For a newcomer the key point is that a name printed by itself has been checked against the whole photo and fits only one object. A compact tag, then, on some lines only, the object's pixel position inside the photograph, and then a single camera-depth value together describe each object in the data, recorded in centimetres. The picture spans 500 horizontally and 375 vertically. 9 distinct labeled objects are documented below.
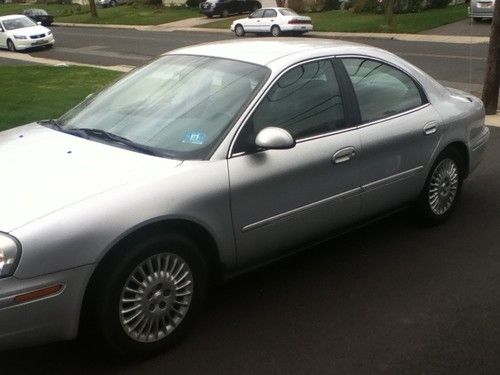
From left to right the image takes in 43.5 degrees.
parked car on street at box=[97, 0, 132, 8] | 5881
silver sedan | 284
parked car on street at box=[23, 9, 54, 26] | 4500
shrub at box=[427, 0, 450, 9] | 3547
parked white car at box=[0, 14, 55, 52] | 2514
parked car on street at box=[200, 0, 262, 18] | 4117
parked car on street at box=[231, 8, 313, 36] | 2862
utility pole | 982
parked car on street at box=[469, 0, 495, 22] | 2719
